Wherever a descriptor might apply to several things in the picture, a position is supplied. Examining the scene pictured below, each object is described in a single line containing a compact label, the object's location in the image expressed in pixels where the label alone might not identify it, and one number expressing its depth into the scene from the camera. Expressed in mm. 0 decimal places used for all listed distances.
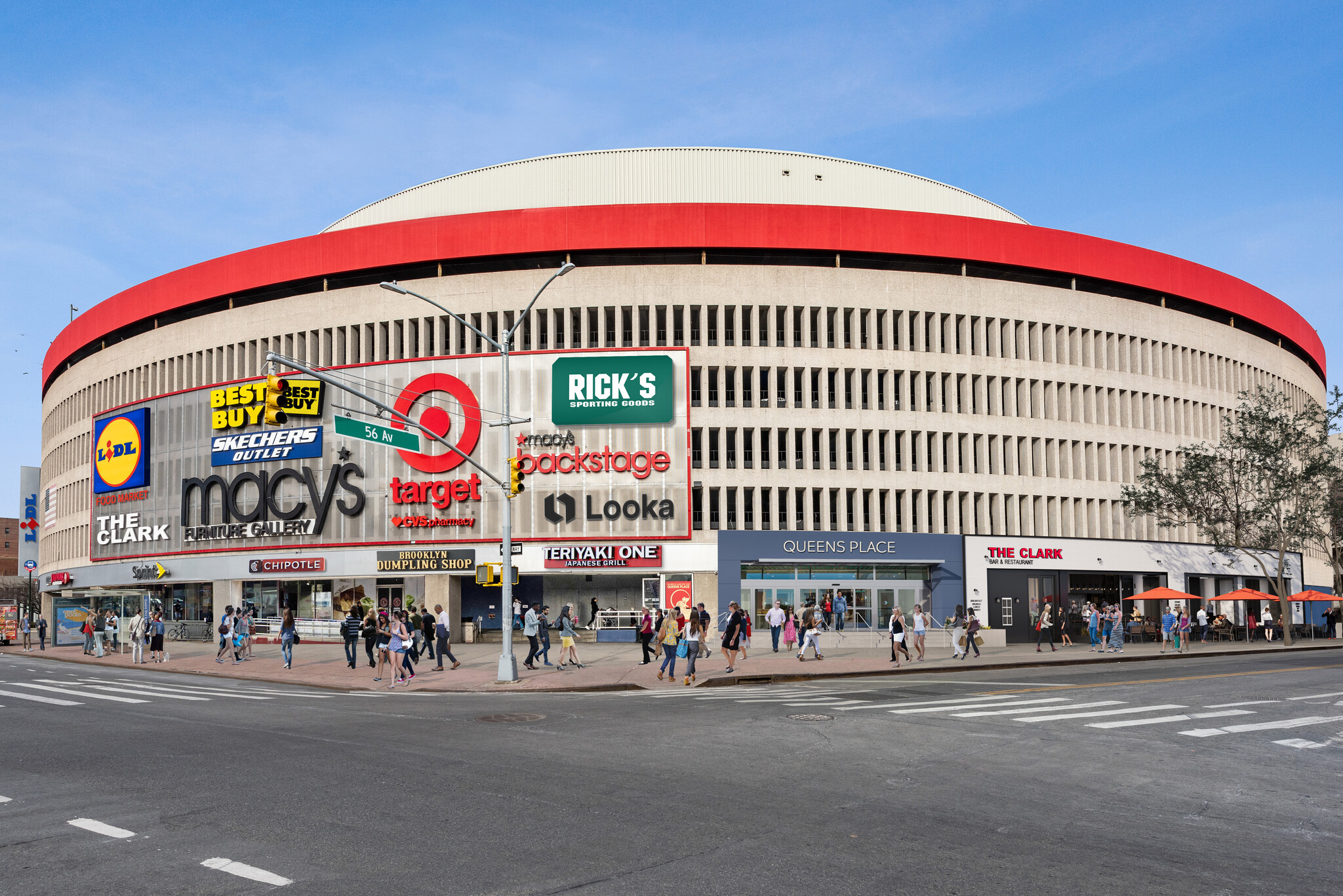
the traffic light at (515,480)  27281
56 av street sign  26031
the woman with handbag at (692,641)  25359
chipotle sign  51812
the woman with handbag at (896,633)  29766
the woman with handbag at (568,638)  30172
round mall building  48656
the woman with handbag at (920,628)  31609
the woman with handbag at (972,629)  32531
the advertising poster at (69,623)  50719
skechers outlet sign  52844
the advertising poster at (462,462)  48469
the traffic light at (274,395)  20316
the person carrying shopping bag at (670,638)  25953
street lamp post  26188
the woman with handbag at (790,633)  37844
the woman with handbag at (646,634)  31438
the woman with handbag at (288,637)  32062
